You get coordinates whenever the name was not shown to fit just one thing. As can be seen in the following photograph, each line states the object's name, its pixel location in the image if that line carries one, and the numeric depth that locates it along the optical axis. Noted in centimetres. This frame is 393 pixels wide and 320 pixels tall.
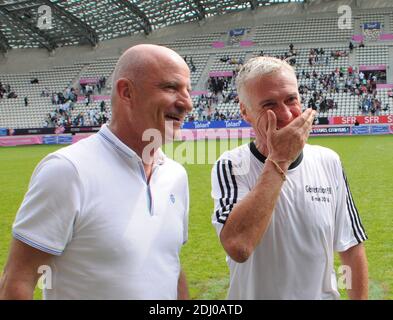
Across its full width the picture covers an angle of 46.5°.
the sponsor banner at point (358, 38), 4636
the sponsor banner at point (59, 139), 3469
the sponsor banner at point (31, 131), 3625
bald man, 194
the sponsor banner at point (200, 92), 4422
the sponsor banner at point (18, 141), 3547
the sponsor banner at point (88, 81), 5014
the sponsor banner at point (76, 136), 3417
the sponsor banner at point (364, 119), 3198
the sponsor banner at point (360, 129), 3159
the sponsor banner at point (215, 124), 3444
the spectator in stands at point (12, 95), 4970
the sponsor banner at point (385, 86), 3994
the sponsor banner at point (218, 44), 5069
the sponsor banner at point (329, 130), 3122
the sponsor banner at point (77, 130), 3591
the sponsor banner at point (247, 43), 4962
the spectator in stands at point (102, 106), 4300
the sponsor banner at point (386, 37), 4582
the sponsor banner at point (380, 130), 3120
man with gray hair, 203
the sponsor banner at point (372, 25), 4709
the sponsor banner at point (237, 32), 5128
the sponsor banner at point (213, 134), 3142
